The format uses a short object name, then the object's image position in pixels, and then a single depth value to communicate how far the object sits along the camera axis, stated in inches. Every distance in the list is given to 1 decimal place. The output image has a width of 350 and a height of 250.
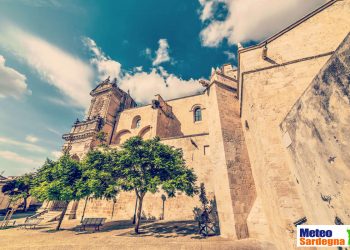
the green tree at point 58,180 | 418.0
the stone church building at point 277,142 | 120.3
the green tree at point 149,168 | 371.2
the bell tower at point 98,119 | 840.3
